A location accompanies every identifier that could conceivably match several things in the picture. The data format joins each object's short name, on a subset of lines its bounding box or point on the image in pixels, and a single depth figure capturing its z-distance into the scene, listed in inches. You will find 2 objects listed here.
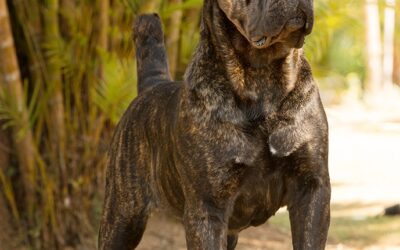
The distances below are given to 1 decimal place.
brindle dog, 278.8
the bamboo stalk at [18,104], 509.4
